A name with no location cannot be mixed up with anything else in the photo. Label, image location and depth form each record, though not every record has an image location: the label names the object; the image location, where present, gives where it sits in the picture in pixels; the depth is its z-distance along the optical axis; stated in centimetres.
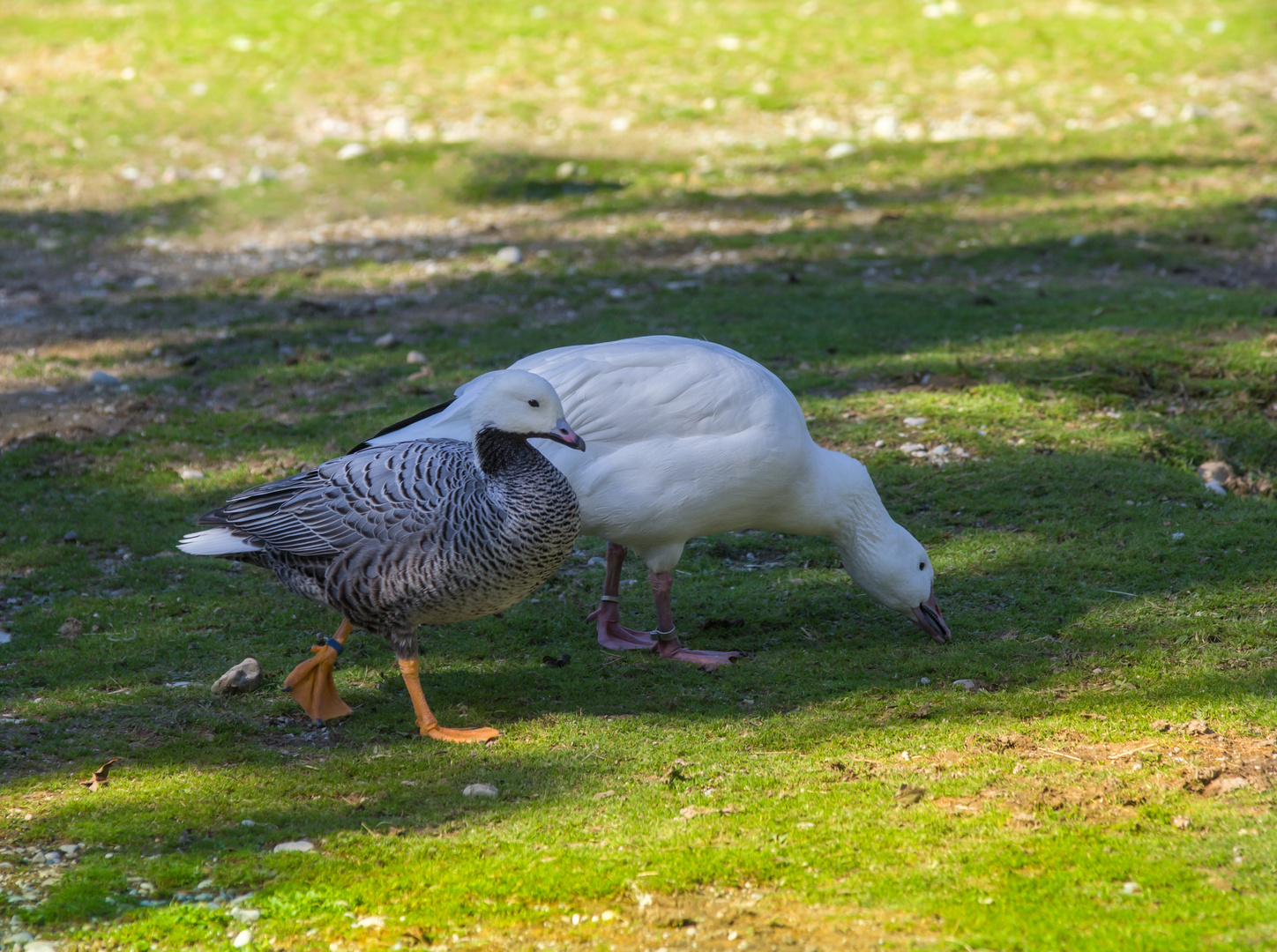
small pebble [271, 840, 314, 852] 764
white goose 1041
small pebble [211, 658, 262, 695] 994
